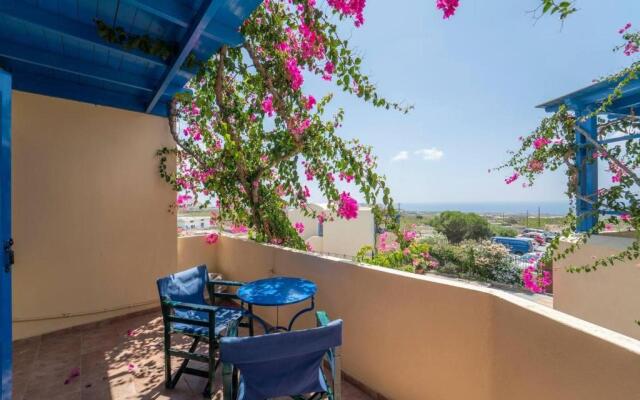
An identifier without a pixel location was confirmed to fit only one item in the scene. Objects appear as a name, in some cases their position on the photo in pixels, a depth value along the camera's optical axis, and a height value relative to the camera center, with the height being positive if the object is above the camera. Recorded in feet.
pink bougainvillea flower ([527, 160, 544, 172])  14.40 +1.81
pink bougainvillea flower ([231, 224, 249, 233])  14.32 -1.58
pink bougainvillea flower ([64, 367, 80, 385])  7.99 -5.28
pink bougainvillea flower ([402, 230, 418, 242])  10.47 -1.40
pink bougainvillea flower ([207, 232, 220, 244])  15.52 -2.15
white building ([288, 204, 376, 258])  54.60 -7.28
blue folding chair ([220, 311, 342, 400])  4.28 -2.85
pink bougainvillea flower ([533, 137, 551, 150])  13.43 +2.82
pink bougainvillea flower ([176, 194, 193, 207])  14.26 +0.05
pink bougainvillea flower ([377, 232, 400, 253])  10.72 -1.90
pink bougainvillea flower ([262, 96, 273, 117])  11.66 +4.06
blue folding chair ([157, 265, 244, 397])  7.25 -3.50
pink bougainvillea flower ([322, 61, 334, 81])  9.53 +4.64
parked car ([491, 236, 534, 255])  74.18 -12.29
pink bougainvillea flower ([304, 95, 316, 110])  10.94 +3.87
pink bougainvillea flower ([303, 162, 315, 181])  11.54 +1.19
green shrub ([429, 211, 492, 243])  84.35 -8.55
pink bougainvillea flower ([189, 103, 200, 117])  13.79 +4.50
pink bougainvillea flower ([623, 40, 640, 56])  11.77 +6.58
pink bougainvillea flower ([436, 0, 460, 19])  6.73 +4.77
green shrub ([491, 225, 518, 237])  90.68 -11.28
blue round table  7.08 -2.59
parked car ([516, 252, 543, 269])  41.14 -9.57
